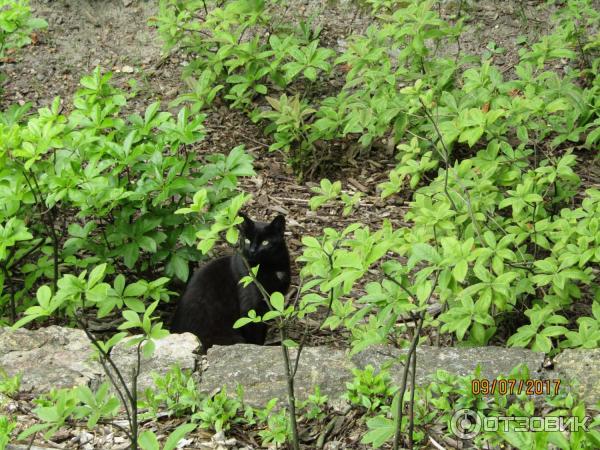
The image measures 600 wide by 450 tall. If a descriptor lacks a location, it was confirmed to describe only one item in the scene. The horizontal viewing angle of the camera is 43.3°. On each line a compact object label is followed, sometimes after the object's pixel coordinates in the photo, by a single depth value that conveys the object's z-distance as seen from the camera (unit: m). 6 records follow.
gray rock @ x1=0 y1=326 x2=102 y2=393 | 3.62
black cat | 4.98
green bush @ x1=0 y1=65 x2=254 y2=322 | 4.38
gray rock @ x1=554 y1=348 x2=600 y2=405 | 3.24
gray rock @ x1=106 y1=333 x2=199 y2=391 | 3.68
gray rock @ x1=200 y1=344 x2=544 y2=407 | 3.42
